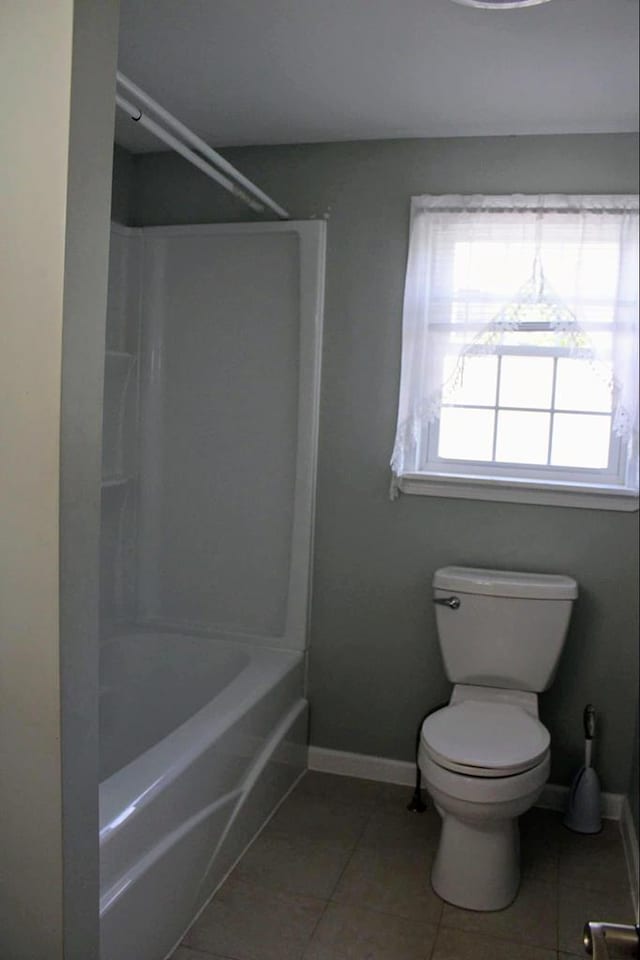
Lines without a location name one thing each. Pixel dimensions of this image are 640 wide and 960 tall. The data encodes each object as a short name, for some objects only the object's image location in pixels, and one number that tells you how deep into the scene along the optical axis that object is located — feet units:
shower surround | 9.59
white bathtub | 6.05
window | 8.60
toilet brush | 8.78
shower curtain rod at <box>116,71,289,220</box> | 5.87
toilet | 7.24
